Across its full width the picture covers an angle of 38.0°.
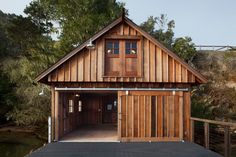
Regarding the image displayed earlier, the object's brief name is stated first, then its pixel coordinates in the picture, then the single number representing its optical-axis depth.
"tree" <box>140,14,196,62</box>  27.39
